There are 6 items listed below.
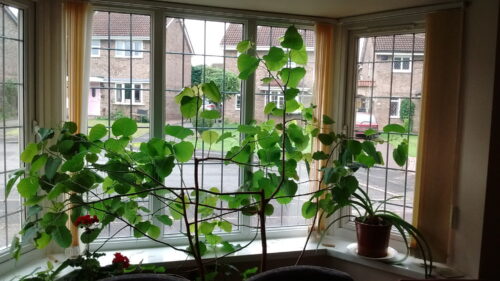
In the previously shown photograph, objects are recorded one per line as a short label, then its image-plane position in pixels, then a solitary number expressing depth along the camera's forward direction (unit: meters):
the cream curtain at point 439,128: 2.78
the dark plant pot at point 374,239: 2.89
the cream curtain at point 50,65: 2.66
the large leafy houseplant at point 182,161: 2.23
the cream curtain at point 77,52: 2.68
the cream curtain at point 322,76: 3.26
